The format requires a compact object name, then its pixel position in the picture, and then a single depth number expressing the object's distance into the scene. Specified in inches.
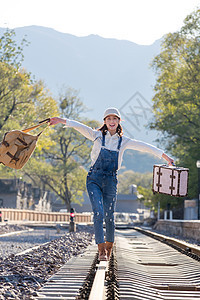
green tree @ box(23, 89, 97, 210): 2443.4
